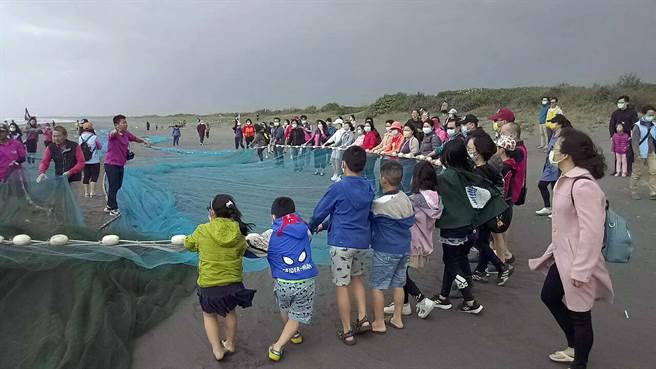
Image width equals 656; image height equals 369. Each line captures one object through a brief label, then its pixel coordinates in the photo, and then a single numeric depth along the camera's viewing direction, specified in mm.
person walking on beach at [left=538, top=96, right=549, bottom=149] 15954
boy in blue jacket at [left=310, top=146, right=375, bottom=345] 4051
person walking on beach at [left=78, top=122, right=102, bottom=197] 9609
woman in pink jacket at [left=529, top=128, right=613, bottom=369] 3094
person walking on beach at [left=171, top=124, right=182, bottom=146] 30661
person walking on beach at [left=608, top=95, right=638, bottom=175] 12164
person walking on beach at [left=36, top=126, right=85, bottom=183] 8328
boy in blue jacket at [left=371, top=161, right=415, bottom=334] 4176
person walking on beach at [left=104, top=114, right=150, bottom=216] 7855
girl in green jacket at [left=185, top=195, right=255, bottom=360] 3678
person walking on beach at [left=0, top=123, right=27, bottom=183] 7648
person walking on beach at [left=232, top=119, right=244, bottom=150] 27375
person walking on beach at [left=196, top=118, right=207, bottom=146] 33094
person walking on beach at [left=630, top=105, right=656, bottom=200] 9633
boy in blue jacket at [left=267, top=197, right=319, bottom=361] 3785
